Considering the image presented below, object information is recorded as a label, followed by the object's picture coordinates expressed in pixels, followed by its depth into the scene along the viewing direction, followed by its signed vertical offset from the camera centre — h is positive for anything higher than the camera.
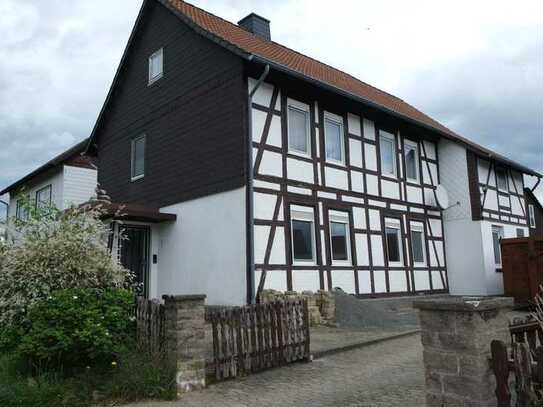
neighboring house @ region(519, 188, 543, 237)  23.58 +3.73
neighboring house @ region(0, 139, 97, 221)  21.25 +5.34
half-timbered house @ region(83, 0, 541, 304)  11.92 +3.32
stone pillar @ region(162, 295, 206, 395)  6.16 -0.49
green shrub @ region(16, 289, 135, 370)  6.04 -0.36
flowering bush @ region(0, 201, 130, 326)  6.73 +0.58
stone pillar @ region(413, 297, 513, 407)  3.93 -0.44
